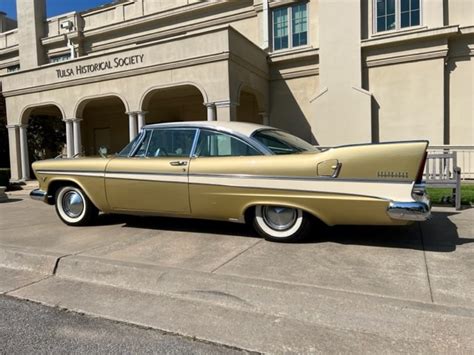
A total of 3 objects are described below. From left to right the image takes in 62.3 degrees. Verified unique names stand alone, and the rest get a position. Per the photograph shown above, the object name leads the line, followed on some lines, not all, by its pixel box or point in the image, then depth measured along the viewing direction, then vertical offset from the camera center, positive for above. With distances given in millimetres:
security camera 18688 +6712
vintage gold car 4223 -247
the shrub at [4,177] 14523 -348
